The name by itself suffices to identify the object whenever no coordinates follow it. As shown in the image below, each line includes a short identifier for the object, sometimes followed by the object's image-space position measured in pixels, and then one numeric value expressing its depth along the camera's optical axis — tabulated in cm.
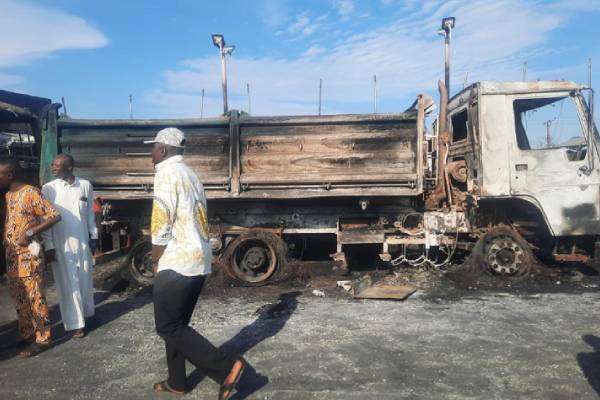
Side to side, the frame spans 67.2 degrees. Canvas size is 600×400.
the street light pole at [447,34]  1191
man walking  290
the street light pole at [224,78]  1420
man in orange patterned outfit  398
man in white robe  441
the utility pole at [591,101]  575
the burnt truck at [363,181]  606
